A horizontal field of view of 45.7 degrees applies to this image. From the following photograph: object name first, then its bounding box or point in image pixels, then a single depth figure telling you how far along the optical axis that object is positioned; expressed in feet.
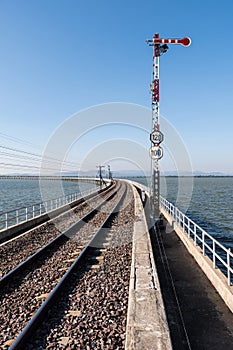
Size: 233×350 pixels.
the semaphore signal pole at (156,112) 44.65
